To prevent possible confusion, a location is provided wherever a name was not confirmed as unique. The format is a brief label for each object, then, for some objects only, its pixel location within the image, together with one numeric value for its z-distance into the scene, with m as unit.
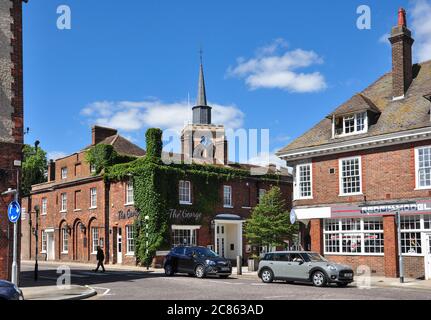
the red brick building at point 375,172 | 25.45
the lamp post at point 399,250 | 23.63
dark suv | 26.66
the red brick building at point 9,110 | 21.48
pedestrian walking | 31.44
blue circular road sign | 18.42
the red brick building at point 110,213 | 40.62
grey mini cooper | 21.23
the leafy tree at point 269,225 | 33.06
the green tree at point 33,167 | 67.62
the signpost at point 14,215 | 18.44
